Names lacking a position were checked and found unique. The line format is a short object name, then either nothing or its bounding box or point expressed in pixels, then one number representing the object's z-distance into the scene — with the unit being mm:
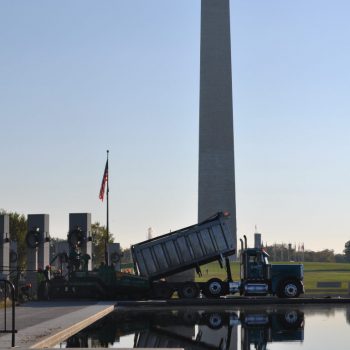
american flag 50481
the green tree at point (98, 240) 115250
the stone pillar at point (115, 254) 71150
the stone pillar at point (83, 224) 51812
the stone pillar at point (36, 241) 51062
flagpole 46884
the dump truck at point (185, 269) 43531
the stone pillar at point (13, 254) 63094
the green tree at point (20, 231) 99375
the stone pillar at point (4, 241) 52656
